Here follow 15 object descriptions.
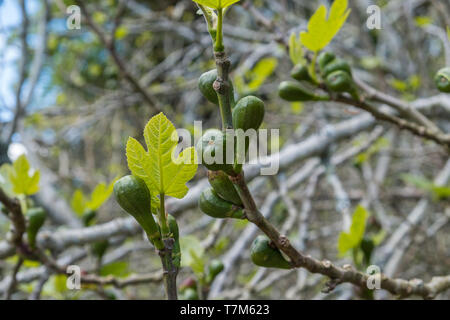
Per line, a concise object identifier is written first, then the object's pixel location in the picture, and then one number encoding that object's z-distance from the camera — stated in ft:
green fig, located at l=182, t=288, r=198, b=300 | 2.14
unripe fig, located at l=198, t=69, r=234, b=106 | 1.65
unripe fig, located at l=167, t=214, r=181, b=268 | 1.68
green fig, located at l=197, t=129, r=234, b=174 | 1.59
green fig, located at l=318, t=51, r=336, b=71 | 2.18
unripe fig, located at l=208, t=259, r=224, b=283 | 2.26
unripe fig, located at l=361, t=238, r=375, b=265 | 2.11
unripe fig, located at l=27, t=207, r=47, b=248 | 2.25
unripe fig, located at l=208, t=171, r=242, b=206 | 1.65
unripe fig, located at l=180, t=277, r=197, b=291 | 2.30
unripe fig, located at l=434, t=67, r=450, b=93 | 1.83
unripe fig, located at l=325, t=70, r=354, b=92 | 2.13
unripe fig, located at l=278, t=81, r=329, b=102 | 2.12
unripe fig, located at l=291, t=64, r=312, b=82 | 2.17
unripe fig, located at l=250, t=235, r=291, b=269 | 1.74
